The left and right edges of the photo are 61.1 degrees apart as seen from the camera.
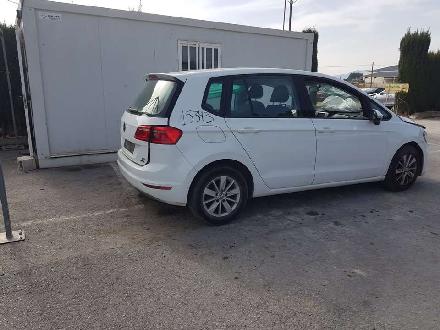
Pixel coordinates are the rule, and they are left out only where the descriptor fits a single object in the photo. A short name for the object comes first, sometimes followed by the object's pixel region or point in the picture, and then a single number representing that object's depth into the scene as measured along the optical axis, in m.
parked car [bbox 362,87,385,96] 24.36
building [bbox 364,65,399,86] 43.83
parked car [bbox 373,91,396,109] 19.96
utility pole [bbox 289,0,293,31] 38.33
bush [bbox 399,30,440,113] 17.78
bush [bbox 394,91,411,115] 17.92
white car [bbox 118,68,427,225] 3.91
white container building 6.54
